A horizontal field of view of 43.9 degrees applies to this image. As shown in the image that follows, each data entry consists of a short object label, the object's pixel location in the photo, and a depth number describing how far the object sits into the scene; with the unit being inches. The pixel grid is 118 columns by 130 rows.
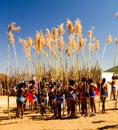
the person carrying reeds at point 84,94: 275.1
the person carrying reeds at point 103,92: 290.0
